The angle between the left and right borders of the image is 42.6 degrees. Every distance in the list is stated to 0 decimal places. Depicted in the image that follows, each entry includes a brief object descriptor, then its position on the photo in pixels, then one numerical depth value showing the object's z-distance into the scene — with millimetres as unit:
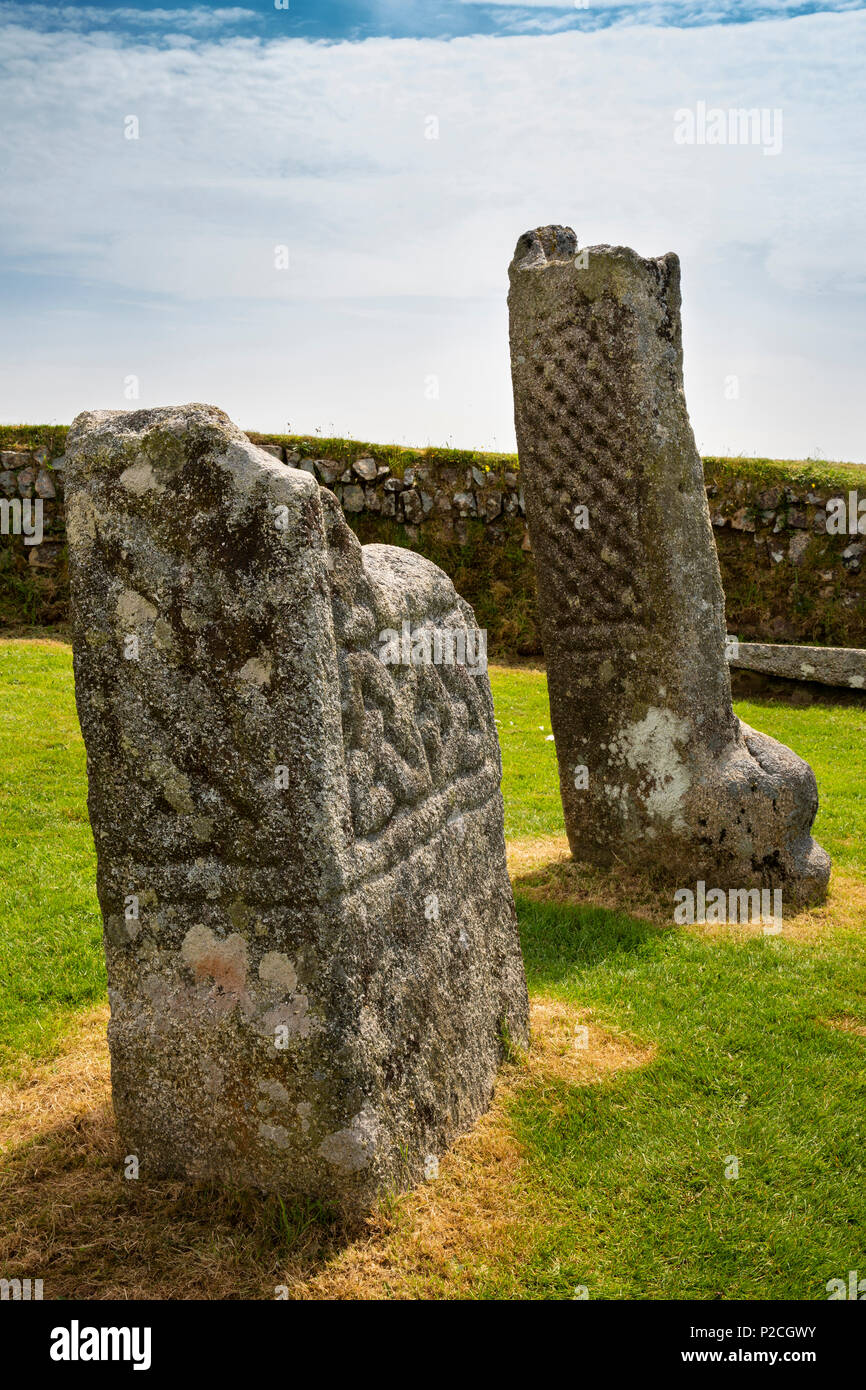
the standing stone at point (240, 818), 3107
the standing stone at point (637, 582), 6156
